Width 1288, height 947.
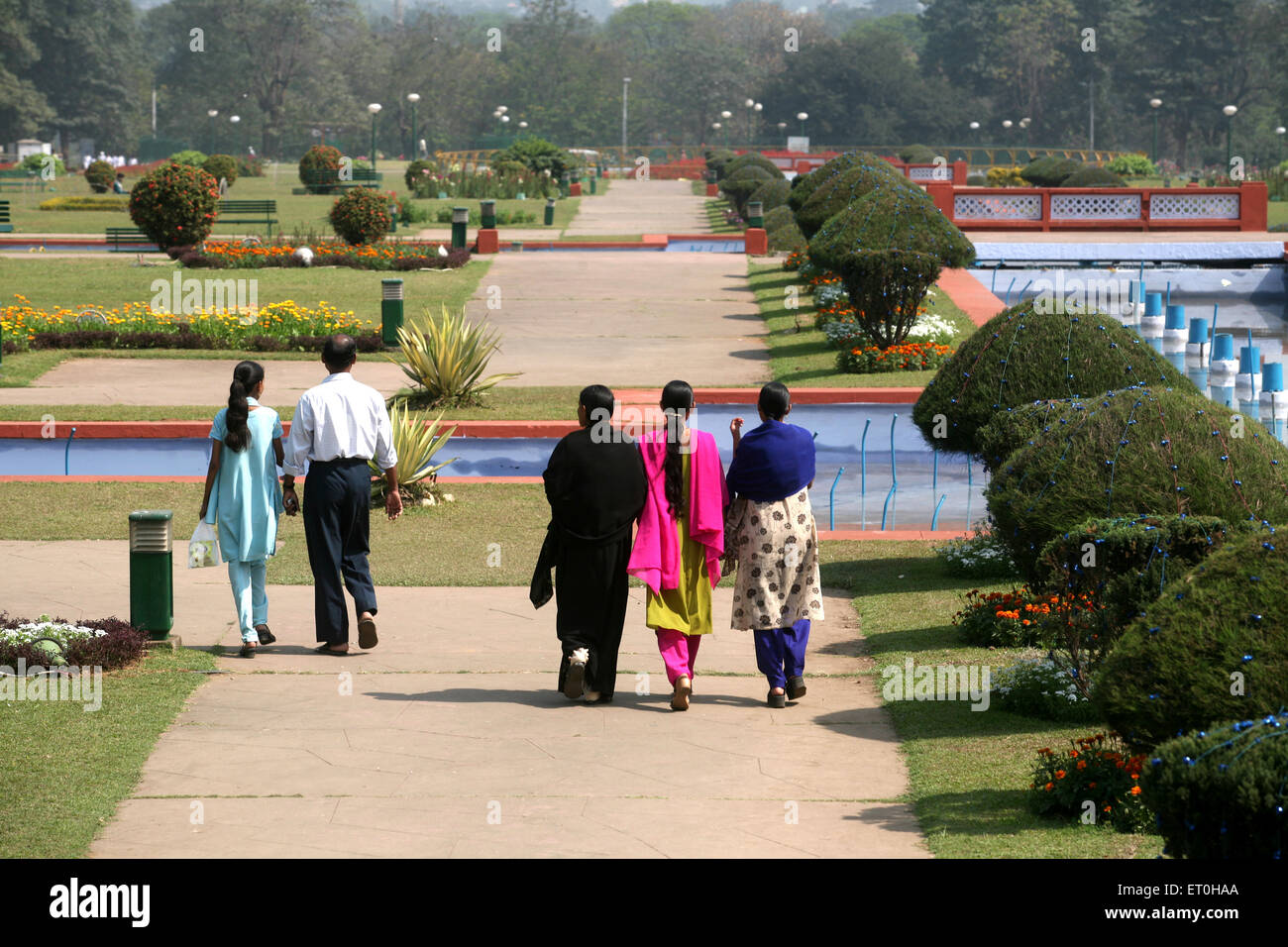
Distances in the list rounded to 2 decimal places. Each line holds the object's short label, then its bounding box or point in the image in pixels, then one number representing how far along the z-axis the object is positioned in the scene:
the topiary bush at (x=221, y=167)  53.75
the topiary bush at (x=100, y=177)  54.03
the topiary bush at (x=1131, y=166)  69.56
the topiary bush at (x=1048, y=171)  51.91
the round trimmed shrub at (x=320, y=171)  53.47
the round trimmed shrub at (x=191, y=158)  53.89
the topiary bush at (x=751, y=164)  49.53
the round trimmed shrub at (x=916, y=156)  78.19
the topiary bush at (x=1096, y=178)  44.56
